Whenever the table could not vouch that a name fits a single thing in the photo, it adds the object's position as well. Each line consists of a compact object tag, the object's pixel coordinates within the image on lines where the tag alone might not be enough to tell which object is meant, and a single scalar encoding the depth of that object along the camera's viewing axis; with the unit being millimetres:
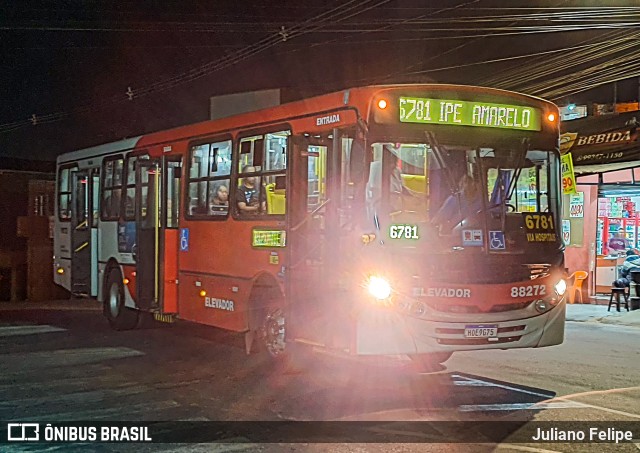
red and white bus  8680
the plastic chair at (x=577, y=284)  20922
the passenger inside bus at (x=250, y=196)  10950
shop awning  16656
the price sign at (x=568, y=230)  21183
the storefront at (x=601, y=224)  20625
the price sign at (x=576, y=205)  21078
